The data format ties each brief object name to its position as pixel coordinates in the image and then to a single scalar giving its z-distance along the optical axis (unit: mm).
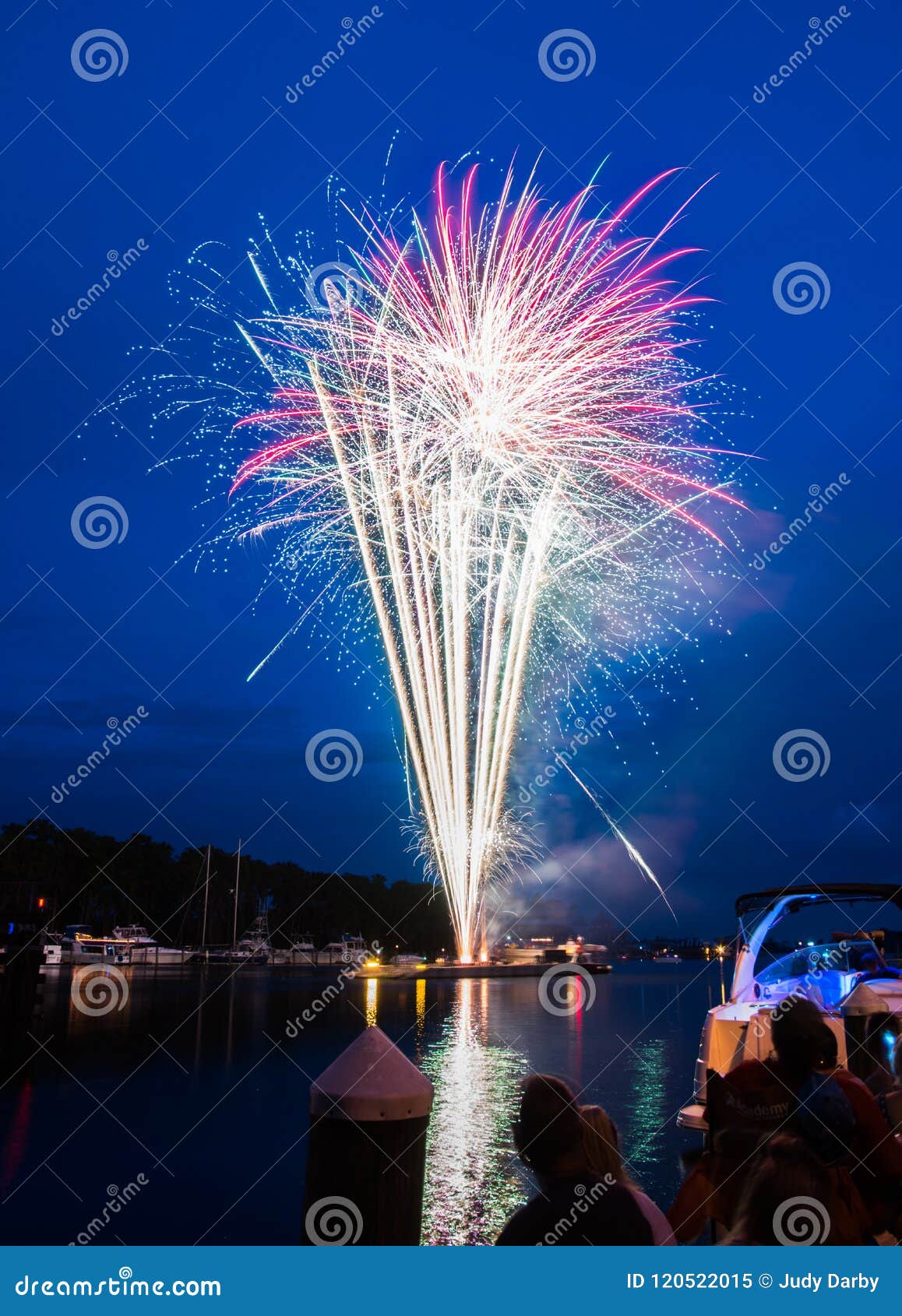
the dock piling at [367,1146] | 4059
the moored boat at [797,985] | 9875
